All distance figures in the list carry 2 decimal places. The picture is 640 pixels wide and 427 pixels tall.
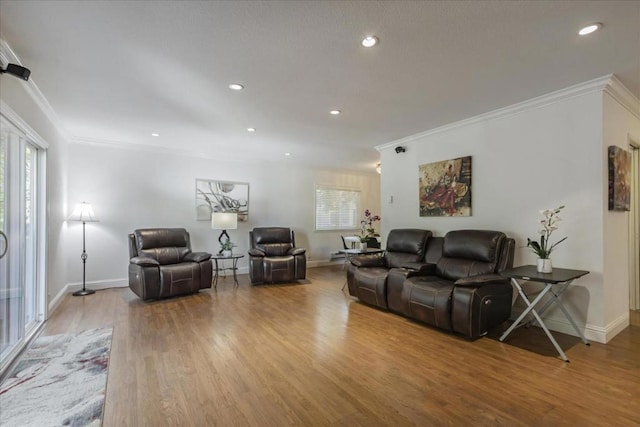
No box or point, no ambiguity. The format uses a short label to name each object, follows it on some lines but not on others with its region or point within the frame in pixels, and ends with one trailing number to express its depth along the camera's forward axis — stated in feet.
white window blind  24.41
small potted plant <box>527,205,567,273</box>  9.31
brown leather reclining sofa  9.48
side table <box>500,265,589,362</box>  8.32
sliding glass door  8.20
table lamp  17.71
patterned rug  5.93
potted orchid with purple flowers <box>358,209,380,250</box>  16.56
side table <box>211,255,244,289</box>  17.10
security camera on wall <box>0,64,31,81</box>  7.17
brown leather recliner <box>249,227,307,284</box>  17.29
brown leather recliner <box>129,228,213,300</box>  13.76
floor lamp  14.90
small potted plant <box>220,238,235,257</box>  18.31
